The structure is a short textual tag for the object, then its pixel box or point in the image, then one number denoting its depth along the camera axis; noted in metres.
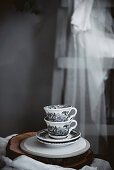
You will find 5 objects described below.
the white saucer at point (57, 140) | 0.92
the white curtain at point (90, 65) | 1.75
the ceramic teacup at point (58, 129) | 0.96
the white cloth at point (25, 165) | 0.84
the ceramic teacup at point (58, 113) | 0.96
